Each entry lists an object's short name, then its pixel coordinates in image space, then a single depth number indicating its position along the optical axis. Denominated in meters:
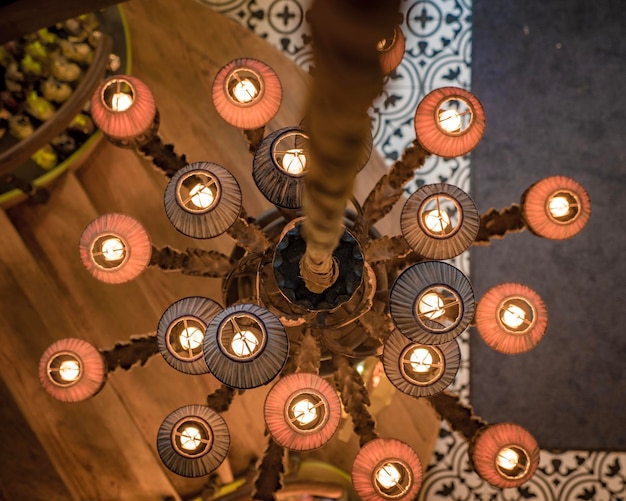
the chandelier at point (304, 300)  1.14
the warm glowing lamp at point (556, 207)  1.39
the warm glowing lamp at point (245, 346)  1.12
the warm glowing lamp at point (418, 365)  1.23
